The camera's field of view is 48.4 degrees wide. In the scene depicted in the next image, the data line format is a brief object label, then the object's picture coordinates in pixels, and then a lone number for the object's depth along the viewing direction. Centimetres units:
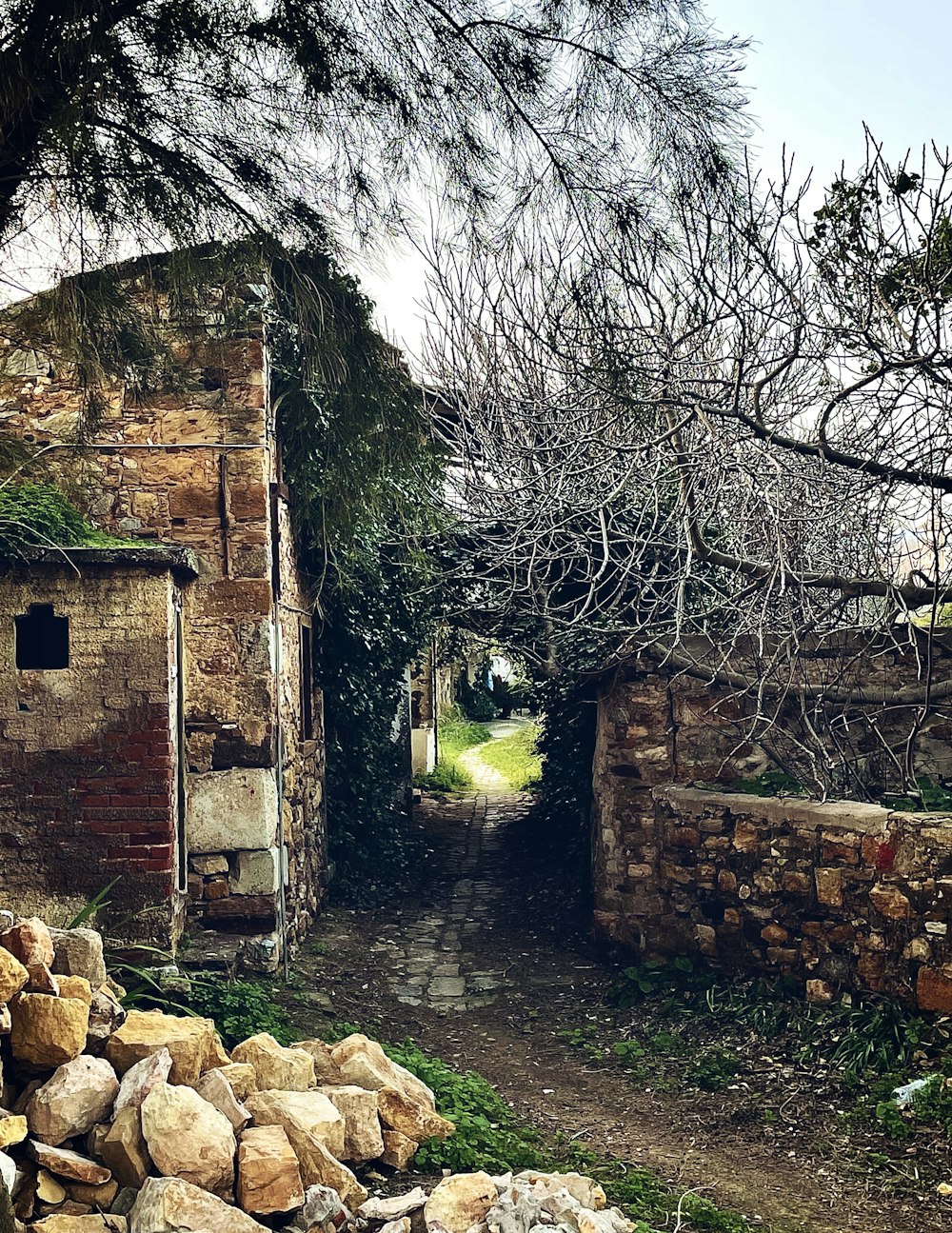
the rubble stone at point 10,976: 361
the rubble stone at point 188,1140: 330
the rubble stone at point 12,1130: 321
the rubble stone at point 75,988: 403
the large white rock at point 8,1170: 303
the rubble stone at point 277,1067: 421
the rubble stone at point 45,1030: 360
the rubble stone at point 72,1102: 338
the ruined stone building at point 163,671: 620
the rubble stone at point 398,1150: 408
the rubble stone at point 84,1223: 304
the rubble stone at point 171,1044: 371
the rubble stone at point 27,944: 390
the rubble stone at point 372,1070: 437
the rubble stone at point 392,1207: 352
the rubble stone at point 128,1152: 332
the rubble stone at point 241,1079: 390
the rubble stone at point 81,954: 436
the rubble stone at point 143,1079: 346
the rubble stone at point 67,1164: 325
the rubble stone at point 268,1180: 339
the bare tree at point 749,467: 520
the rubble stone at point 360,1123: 400
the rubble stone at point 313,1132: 364
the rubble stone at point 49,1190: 318
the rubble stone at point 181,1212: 309
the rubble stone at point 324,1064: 445
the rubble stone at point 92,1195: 328
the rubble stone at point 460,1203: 341
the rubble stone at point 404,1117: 422
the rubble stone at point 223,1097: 362
